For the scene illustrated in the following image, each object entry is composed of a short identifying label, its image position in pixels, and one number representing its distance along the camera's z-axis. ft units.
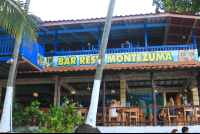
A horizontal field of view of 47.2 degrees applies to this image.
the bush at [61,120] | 28.32
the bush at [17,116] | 31.68
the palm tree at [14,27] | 26.25
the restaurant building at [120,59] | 36.94
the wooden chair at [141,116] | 36.46
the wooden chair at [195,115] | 31.65
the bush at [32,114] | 31.55
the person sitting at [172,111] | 33.19
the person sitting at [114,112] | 33.99
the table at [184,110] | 32.17
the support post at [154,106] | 31.56
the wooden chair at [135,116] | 33.53
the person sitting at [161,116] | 35.50
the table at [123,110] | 33.53
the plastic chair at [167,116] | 32.58
